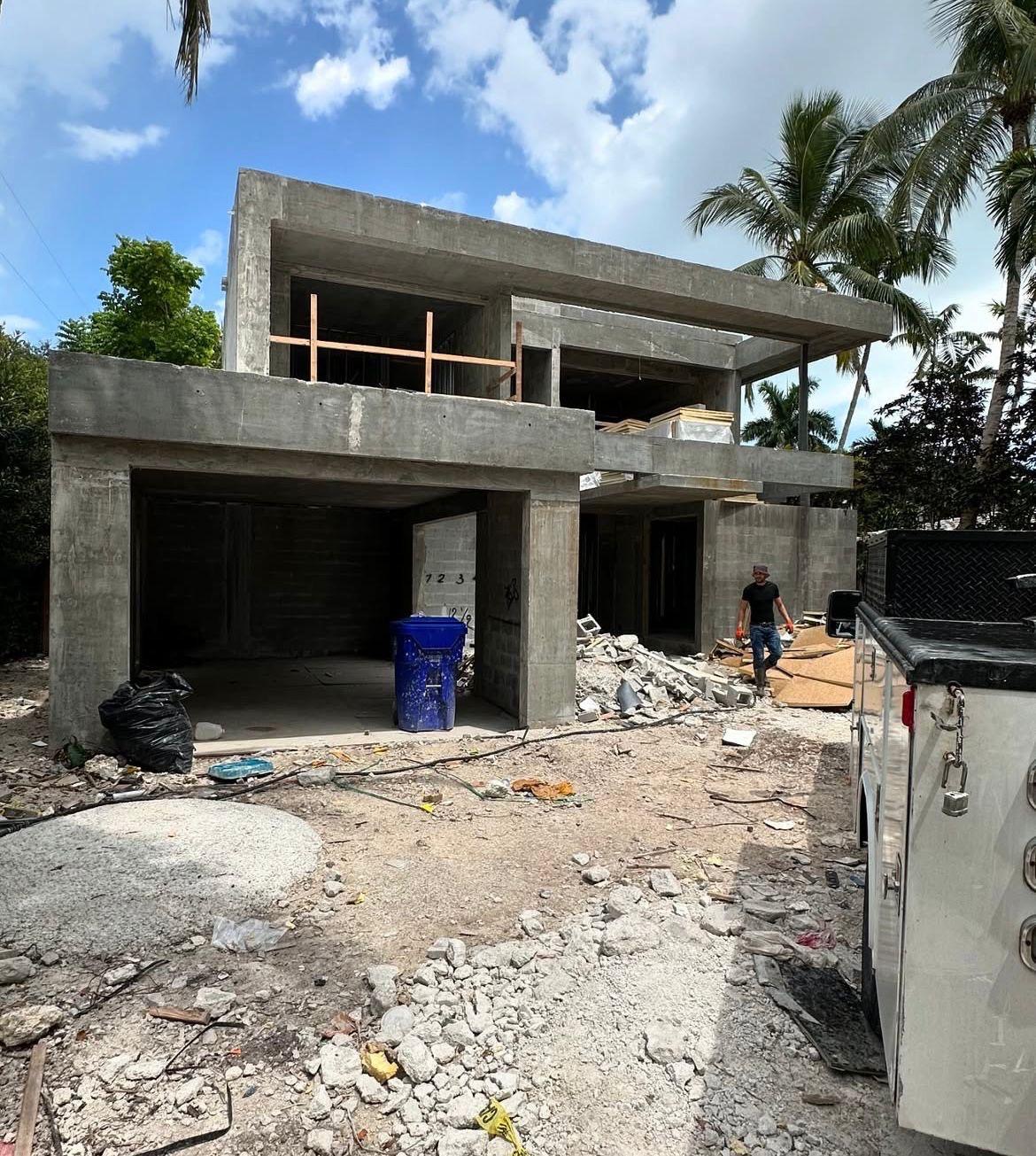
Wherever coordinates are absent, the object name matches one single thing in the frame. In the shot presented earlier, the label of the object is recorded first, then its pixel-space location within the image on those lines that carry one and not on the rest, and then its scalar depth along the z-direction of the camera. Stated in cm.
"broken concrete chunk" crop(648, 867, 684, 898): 475
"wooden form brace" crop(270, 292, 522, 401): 822
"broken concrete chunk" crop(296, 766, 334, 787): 703
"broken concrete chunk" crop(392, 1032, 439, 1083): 301
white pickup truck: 193
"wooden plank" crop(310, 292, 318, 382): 825
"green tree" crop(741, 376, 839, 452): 3747
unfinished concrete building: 739
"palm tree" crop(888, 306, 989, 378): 2169
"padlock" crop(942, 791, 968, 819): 195
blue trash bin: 878
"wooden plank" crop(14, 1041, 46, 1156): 265
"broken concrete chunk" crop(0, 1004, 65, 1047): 320
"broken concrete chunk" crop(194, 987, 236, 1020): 346
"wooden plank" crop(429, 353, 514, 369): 889
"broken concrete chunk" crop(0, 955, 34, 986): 360
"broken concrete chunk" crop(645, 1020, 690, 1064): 313
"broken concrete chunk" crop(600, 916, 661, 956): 394
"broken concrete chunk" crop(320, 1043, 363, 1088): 301
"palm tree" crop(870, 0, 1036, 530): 1650
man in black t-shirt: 1135
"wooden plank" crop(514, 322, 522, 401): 924
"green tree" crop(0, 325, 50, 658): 1259
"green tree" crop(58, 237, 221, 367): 2620
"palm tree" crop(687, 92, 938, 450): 2045
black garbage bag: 705
